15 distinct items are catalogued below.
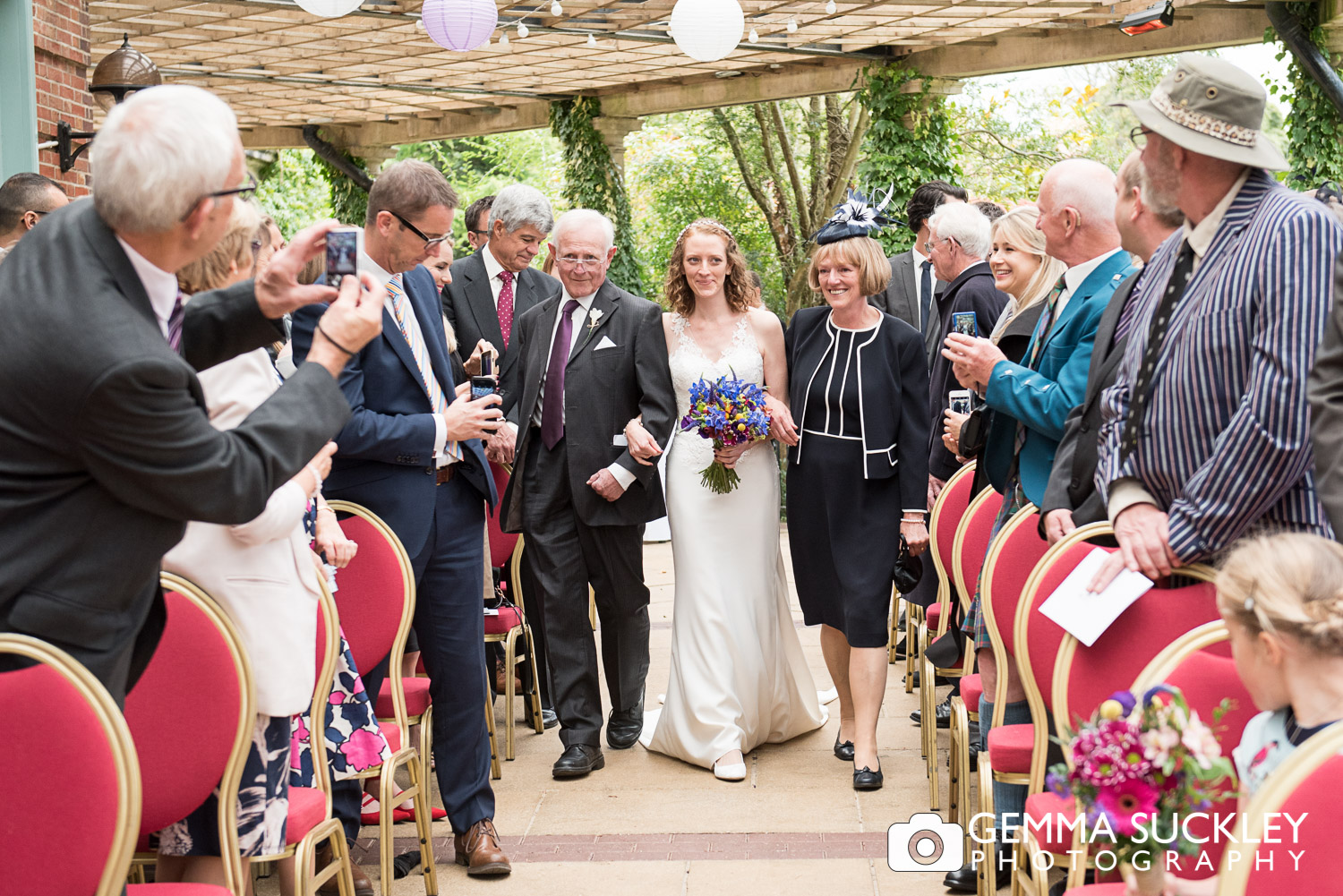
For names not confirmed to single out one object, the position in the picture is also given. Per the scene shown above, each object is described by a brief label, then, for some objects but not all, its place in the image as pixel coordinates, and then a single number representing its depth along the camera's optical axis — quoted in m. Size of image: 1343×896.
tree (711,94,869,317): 16.58
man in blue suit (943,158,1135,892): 3.46
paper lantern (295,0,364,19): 6.52
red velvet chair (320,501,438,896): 3.42
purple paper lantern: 6.91
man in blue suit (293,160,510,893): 3.56
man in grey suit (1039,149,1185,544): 3.04
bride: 4.99
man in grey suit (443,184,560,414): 5.70
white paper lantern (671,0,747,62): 7.12
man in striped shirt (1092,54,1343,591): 2.28
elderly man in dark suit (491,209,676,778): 4.91
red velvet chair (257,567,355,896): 2.61
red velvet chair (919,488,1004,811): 4.07
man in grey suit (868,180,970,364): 6.72
